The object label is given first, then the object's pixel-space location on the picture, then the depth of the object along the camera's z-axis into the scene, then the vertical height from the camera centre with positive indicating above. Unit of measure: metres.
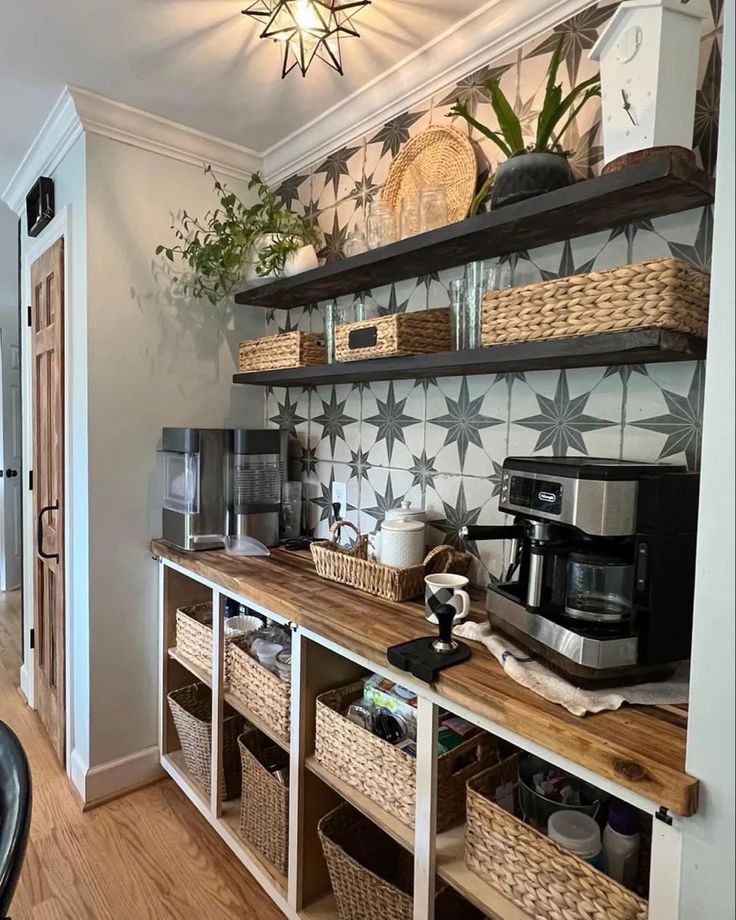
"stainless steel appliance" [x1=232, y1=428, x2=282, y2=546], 2.07 -0.20
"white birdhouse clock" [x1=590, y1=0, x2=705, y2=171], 1.07 +0.67
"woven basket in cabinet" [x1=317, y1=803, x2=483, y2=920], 1.29 -1.07
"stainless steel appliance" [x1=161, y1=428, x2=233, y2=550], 2.04 -0.22
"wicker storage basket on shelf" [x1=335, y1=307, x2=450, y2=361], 1.52 +0.25
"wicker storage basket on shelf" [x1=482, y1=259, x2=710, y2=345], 1.02 +0.24
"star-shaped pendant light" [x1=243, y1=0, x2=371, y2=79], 1.41 +1.02
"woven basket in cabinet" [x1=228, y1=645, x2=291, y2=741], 1.60 -0.76
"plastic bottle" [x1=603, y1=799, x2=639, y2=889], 1.05 -0.75
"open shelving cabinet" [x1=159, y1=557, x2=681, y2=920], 0.95 -0.84
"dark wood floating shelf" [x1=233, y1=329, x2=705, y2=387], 1.05 +0.16
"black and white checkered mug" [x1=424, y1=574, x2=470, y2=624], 1.30 -0.37
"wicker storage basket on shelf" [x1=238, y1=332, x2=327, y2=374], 1.94 +0.27
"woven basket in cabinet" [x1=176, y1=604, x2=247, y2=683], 1.96 -0.73
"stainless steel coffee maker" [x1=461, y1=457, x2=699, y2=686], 1.00 -0.24
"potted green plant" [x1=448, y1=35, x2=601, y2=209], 1.28 +0.68
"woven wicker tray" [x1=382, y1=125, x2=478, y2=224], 1.60 +0.76
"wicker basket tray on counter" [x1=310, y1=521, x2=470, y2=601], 1.54 -0.39
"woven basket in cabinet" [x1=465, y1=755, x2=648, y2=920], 0.91 -0.74
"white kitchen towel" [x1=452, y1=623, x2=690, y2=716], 0.96 -0.45
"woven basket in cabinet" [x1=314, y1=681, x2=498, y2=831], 1.22 -0.75
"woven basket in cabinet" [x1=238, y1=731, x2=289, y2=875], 1.61 -1.09
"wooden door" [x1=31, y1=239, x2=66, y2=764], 2.30 -0.27
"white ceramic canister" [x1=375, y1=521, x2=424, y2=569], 1.59 -0.32
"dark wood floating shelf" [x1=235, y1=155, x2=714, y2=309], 1.08 +0.47
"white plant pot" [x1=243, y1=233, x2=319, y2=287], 2.01 +0.59
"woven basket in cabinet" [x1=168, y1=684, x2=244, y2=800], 1.97 -1.09
